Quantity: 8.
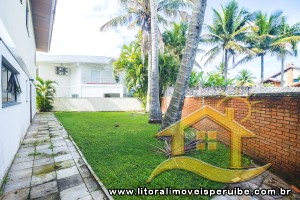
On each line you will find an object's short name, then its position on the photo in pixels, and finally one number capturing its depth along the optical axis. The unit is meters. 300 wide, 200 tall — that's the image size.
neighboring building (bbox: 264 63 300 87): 28.95
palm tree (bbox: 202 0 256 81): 20.72
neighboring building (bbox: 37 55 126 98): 19.55
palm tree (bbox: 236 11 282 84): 23.86
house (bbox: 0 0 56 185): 3.32
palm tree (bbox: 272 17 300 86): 23.19
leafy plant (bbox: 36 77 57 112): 14.70
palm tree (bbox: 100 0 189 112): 13.11
